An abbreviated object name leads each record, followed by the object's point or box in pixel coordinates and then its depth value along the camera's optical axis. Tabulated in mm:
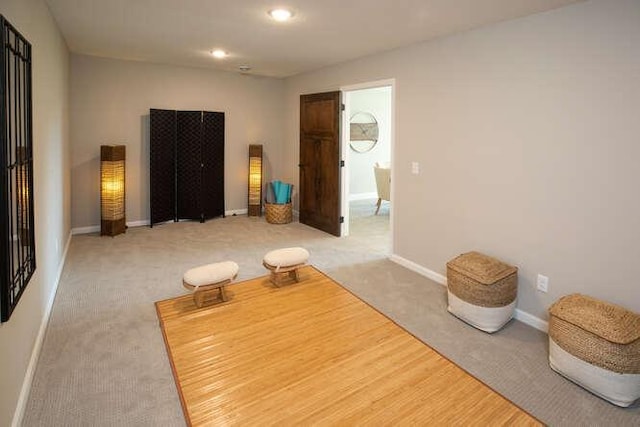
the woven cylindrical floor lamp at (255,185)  6566
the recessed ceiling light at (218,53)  4700
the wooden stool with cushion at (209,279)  3125
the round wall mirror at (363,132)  8219
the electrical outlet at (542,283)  2934
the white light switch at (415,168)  4067
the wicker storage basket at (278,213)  6133
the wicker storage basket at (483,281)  2840
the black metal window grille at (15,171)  1711
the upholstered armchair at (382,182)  6945
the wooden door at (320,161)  5387
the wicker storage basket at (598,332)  2076
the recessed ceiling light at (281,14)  3088
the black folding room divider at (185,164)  5750
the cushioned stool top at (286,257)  3611
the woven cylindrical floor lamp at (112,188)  5137
